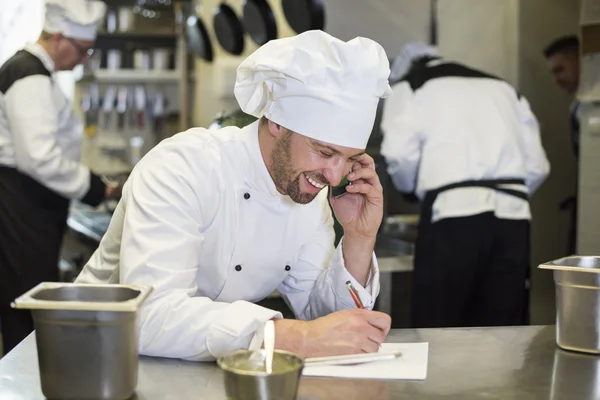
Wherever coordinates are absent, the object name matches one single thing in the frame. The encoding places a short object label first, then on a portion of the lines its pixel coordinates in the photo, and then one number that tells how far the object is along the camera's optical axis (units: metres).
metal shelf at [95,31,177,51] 6.10
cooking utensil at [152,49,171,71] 6.17
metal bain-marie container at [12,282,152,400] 1.22
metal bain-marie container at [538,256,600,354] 1.52
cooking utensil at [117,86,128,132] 6.10
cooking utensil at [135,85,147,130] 6.14
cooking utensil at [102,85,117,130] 6.04
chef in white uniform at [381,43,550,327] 3.50
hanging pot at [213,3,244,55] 5.23
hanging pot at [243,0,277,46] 4.61
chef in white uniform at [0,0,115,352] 3.31
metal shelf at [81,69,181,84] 5.94
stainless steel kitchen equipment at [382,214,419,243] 3.76
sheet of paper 1.42
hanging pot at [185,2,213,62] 5.71
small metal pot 1.18
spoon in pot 1.27
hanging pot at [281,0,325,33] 3.90
